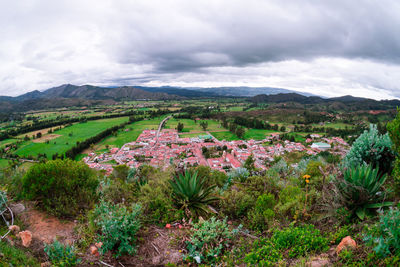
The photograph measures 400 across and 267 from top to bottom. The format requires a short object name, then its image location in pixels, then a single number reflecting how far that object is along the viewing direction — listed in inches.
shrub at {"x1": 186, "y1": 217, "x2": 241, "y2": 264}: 119.7
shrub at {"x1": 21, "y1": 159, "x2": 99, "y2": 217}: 179.8
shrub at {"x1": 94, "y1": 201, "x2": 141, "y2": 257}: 124.5
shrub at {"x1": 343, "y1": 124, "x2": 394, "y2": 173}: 200.4
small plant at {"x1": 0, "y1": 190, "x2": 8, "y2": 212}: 157.6
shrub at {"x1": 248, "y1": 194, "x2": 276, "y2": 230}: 155.2
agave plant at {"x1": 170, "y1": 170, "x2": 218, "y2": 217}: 172.9
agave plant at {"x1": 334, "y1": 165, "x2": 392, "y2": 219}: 138.0
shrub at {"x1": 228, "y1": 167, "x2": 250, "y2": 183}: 297.1
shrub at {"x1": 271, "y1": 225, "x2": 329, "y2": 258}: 118.2
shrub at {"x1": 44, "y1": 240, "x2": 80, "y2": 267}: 115.5
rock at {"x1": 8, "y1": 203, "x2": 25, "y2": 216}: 172.2
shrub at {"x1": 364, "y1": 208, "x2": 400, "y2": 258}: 88.4
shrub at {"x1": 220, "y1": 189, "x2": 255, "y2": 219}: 177.3
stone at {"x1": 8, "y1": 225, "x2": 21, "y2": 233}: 142.8
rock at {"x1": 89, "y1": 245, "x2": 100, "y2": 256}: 126.6
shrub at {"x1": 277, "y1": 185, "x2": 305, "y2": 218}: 163.9
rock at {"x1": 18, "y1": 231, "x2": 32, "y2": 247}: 132.1
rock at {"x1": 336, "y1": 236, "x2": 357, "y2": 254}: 109.8
